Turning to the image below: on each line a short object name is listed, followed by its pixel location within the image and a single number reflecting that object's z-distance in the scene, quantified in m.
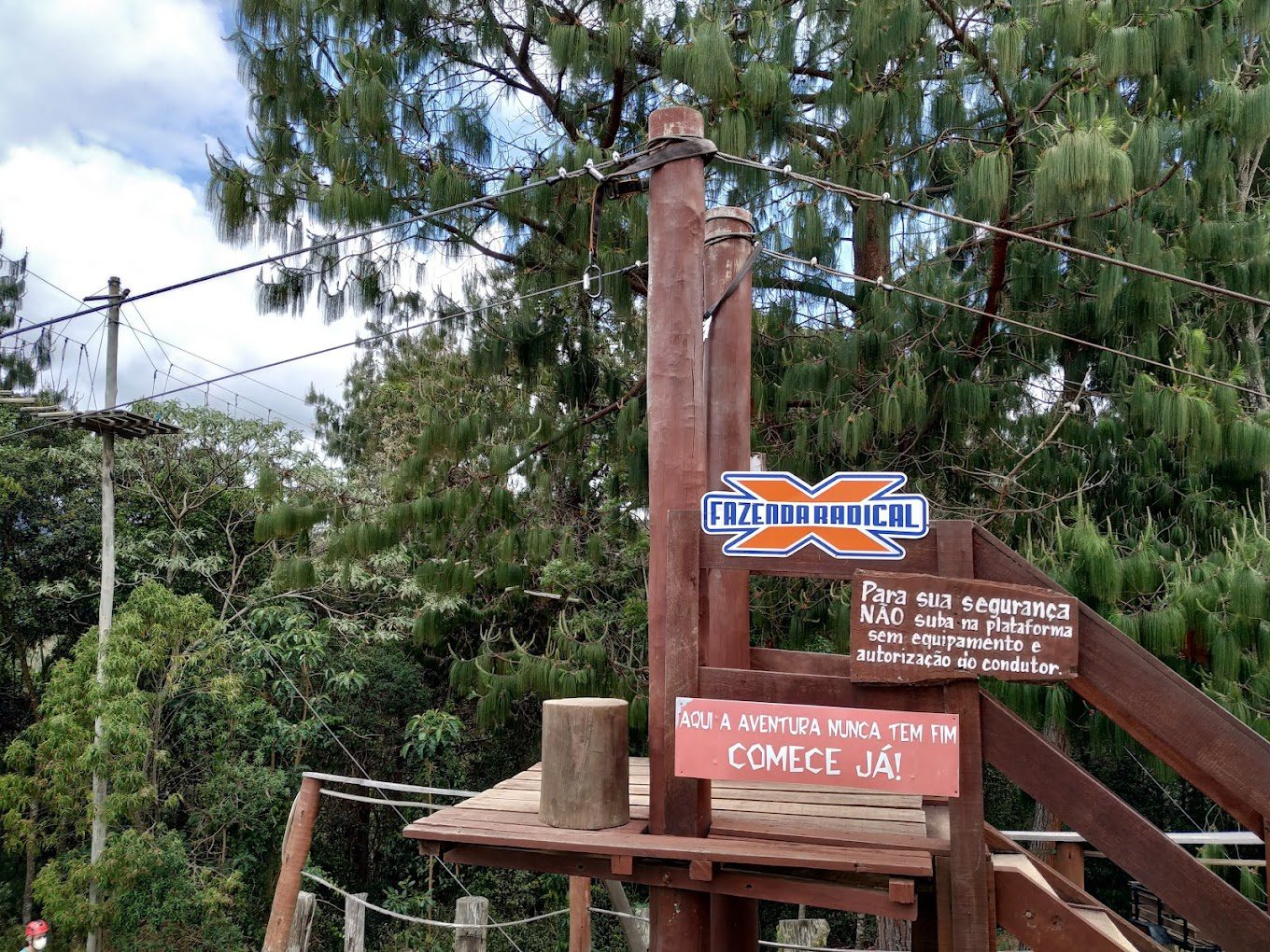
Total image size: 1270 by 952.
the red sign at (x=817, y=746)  2.19
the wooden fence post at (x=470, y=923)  4.66
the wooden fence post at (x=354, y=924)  5.39
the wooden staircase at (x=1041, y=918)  2.33
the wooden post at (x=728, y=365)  3.63
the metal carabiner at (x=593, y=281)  3.64
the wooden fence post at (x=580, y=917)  4.98
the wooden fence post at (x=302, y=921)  5.11
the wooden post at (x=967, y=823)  2.19
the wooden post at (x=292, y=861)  4.95
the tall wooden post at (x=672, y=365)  2.62
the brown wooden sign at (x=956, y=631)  2.15
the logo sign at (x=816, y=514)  2.28
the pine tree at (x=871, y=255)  4.05
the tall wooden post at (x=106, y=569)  7.70
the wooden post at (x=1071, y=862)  3.59
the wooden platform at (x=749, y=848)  2.24
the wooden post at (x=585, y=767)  2.54
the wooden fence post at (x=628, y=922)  5.77
